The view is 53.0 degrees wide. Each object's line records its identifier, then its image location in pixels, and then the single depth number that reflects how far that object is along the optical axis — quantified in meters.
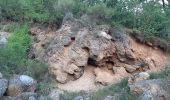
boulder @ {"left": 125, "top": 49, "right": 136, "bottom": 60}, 5.26
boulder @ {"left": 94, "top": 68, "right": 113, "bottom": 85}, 5.11
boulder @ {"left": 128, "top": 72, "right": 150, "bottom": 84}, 4.50
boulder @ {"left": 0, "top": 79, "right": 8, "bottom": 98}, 4.39
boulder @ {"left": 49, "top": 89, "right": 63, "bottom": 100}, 4.55
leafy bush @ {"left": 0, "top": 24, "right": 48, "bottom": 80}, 4.90
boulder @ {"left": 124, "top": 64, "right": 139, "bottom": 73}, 5.27
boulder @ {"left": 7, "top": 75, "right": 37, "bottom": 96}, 4.48
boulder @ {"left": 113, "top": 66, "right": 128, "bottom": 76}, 5.24
